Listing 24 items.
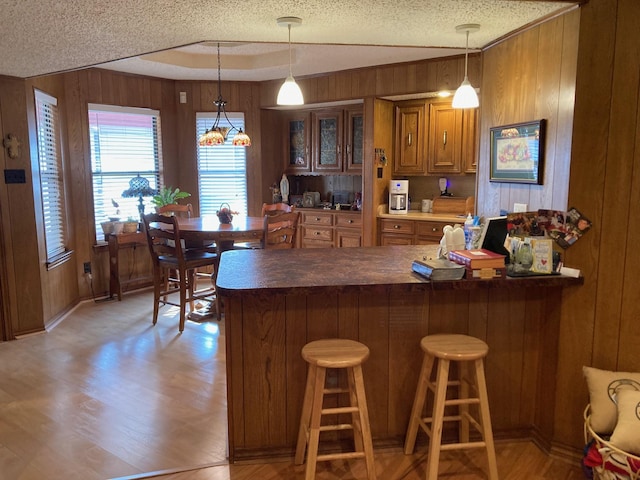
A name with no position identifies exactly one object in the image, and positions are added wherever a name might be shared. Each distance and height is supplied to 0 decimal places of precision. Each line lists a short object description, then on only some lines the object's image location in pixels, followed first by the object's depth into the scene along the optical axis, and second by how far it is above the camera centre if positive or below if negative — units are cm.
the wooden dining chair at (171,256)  410 -70
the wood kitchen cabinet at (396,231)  515 -58
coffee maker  536 -23
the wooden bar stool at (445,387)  210 -93
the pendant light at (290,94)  290 +47
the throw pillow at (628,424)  194 -98
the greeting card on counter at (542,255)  227 -36
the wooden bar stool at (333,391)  204 -92
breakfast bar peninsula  228 -76
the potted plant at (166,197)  522 -23
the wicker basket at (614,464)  188 -110
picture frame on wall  243 +12
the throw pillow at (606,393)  210 -92
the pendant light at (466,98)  285 +45
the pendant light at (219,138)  451 +35
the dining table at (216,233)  409 -47
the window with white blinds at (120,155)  512 +22
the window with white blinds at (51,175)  430 +1
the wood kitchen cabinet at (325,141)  562 +41
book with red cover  224 -38
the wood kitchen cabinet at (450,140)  501 +37
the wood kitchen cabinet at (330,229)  561 -61
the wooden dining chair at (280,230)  411 -46
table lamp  503 -15
